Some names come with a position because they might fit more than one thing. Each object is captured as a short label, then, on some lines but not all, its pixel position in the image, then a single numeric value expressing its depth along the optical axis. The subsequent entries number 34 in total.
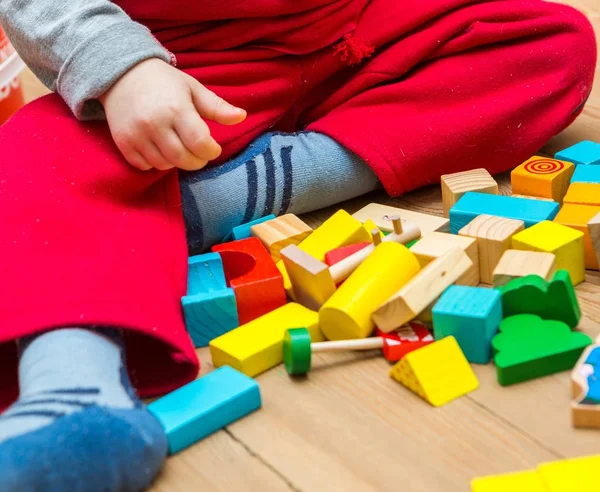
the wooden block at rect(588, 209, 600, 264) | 0.78
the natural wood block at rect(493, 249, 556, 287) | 0.75
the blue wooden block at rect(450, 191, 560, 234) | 0.83
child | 0.67
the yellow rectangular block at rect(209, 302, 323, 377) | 0.73
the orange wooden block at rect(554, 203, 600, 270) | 0.80
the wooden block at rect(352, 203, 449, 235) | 0.86
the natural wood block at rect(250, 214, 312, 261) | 0.85
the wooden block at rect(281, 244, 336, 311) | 0.76
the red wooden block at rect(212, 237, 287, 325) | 0.78
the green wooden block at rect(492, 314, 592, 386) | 0.70
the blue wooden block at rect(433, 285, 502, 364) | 0.71
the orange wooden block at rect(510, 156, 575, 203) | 0.88
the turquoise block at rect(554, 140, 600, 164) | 0.92
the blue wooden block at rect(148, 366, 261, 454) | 0.68
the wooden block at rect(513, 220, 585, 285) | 0.78
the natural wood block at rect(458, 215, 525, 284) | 0.79
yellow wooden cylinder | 0.74
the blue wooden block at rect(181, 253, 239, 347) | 0.76
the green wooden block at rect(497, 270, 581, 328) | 0.72
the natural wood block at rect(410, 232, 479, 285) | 0.78
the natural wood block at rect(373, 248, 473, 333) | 0.73
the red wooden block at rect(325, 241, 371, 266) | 0.81
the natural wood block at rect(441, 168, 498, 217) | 0.88
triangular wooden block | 0.70
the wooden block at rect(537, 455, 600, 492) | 0.62
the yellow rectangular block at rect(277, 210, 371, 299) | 0.82
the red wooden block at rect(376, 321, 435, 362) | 0.73
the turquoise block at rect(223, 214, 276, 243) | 0.88
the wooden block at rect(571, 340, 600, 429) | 0.66
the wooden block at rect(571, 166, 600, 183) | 0.87
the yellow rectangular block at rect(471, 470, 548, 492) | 0.62
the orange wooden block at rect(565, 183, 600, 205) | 0.83
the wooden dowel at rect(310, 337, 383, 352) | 0.73
